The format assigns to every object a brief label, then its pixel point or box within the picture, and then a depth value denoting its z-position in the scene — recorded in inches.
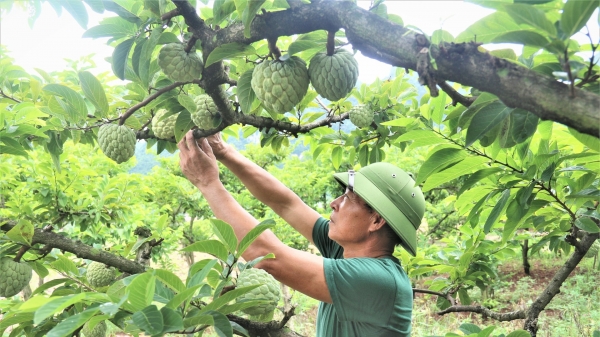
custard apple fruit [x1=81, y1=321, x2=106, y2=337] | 73.6
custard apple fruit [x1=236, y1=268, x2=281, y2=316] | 47.4
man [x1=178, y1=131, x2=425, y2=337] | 59.1
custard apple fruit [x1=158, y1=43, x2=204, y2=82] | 43.7
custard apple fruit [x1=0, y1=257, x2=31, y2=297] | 65.9
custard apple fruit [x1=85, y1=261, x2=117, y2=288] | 75.6
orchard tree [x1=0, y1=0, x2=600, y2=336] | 26.7
